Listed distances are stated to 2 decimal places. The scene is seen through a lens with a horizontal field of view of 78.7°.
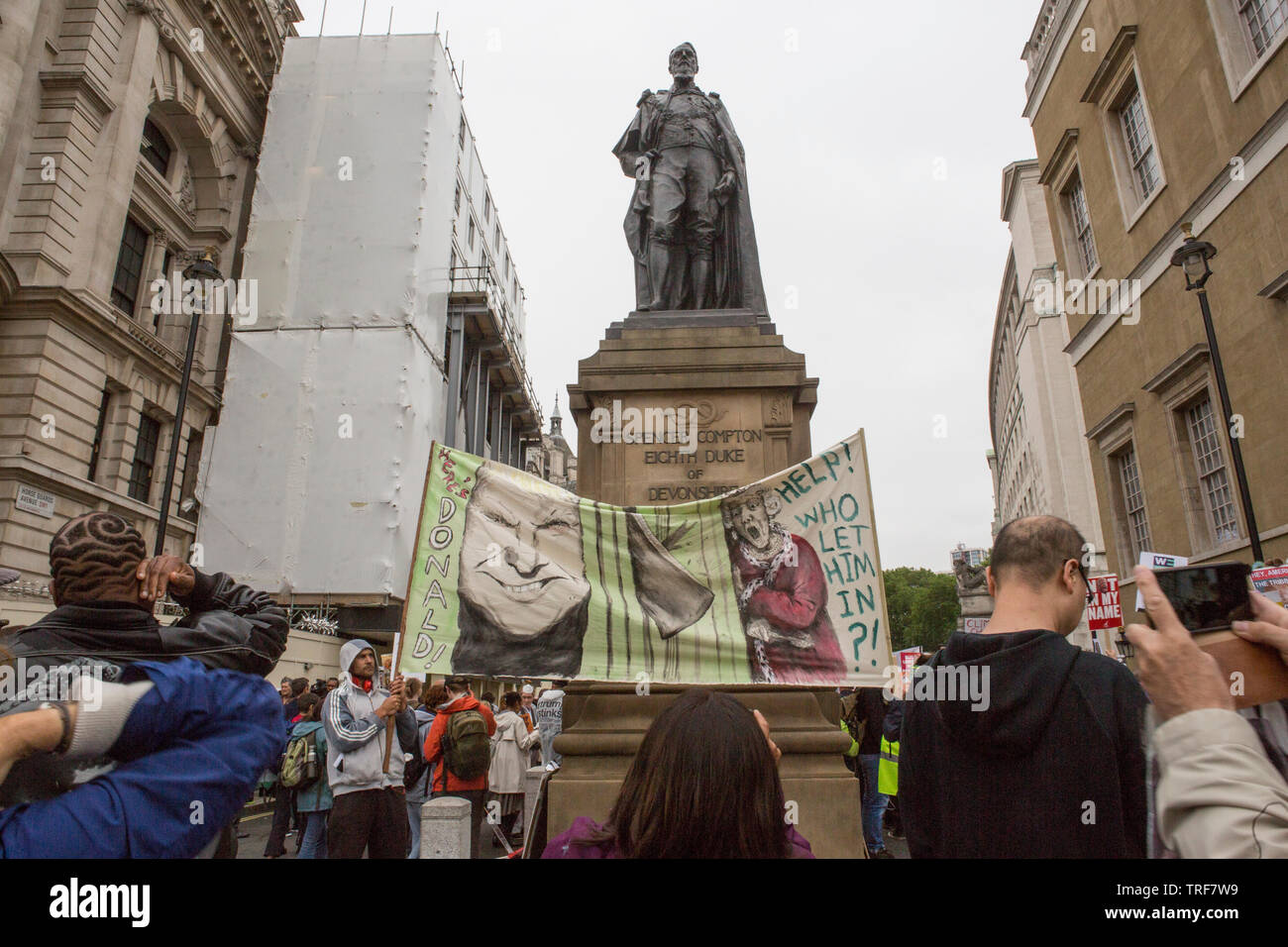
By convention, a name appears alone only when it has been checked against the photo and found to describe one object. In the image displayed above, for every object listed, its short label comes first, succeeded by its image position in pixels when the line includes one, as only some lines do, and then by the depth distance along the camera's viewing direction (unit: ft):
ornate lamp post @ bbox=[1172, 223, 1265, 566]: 38.60
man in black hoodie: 6.89
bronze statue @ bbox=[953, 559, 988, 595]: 161.75
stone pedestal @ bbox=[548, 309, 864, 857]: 23.41
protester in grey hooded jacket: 19.93
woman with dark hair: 5.93
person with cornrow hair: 6.66
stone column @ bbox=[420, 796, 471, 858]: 19.93
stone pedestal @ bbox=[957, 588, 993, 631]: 167.94
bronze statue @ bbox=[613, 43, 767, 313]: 28.35
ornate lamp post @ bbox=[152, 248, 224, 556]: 44.56
